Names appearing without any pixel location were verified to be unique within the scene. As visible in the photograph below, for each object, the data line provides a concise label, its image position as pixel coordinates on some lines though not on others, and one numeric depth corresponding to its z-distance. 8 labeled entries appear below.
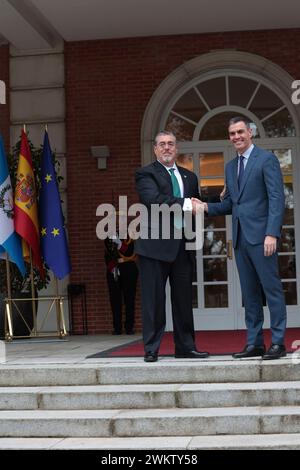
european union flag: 9.35
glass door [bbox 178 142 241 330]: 11.18
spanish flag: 9.12
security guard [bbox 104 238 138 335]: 10.91
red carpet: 7.48
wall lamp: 11.22
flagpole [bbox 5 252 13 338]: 9.23
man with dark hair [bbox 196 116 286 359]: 6.27
